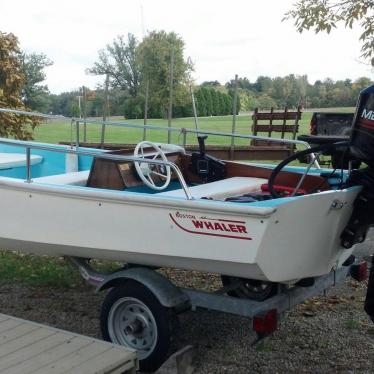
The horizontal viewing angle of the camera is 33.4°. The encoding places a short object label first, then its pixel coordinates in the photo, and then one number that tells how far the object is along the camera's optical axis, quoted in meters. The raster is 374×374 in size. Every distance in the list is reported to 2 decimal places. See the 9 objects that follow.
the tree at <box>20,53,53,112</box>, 40.72
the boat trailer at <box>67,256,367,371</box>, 3.93
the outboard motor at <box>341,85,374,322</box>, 3.63
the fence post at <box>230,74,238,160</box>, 17.10
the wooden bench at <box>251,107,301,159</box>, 20.47
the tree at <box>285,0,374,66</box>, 7.90
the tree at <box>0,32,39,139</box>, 12.98
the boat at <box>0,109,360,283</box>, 3.59
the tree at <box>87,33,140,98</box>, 48.86
